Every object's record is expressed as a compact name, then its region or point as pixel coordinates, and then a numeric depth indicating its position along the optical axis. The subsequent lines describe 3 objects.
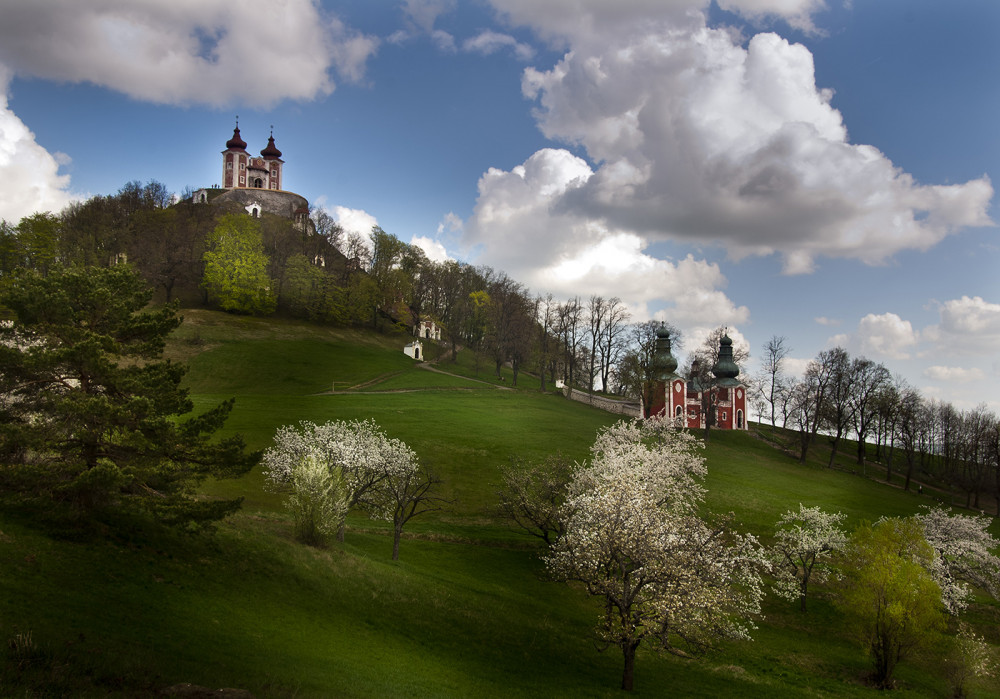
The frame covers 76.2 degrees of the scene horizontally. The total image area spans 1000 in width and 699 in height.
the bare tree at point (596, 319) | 93.81
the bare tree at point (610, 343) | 93.06
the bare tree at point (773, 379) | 86.00
